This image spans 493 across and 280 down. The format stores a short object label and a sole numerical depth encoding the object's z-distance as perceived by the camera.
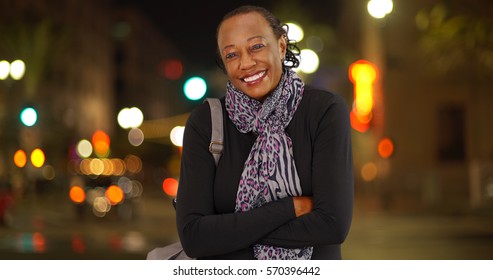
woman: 2.89
